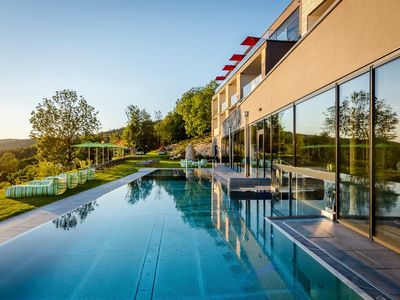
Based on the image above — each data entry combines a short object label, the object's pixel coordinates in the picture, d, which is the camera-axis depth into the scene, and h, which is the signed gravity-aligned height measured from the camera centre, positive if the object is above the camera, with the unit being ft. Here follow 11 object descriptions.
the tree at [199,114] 184.55 +20.03
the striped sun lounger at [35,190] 38.42 -4.95
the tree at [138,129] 193.57 +11.50
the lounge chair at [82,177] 52.08 -4.66
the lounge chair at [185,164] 100.96 -4.97
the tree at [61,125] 114.01 +8.41
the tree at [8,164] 172.52 -8.40
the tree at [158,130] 219.61 +12.35
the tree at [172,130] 216.13 +12.27
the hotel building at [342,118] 16.53 +2.24
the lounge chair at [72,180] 46.14 -4.58
